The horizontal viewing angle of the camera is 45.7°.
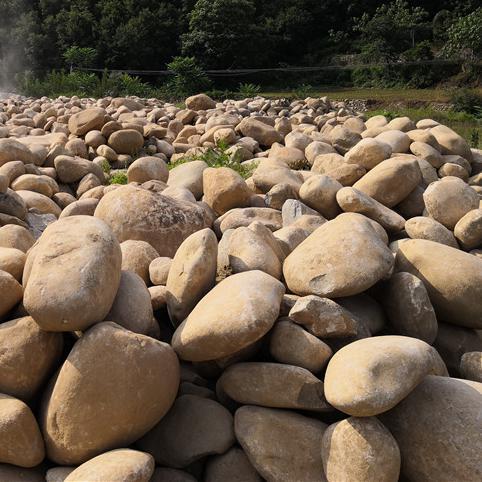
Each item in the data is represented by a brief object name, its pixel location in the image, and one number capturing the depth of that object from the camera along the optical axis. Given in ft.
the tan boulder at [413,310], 8.89
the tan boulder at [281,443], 6.90
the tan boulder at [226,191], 13.21
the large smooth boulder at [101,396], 6.70
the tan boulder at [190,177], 15.38
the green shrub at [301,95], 62.73
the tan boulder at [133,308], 7.77
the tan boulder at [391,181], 13.08
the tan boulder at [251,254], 8.98
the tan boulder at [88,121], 24.98
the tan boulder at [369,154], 15.03
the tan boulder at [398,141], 18.47
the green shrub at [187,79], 84.12
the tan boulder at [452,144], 20.07
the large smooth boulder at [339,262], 8.49
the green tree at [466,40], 108.88
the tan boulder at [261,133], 25.09
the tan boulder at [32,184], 16.58
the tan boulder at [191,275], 8.41
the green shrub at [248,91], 67.19
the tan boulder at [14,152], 18.24
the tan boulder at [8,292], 7.59
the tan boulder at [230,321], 7.30
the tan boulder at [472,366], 8.52
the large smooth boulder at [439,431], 6.70
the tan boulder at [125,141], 23.89
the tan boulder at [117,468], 5.93
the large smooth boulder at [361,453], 6.40
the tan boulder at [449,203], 12.26
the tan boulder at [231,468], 7.13
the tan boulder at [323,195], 12.43
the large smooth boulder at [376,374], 6.40
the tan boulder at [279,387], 7.19
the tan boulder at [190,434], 7.23
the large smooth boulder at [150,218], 11.76
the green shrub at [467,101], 77.64
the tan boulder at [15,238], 10.45
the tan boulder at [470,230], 11.49
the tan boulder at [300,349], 7.52
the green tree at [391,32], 124.67
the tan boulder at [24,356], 7.02
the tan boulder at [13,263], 8.35
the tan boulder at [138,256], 9.93
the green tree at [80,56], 105.90
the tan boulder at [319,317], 7.72
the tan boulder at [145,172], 17.29
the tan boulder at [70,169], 19.45
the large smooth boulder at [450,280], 9.45
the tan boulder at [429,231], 11.38
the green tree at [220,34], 120.88
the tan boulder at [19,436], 6.47
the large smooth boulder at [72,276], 6.88
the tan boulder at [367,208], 11.68
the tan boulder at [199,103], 36.81
